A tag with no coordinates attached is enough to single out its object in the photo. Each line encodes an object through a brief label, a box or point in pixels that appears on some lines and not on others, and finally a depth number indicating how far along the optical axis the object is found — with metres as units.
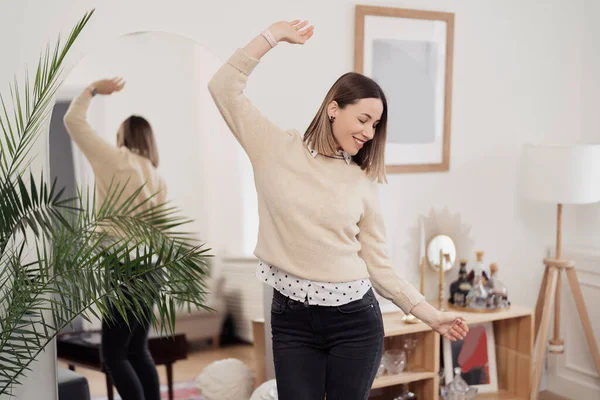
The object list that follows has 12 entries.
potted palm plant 2.03
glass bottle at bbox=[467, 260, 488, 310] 3.04
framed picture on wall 2.91
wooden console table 2.80
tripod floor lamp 3.02
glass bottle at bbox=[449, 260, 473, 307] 3.09
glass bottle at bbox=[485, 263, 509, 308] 3.06
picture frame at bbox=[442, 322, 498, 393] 3.18
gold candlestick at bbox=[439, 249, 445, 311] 2.97
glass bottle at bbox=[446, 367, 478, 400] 3.10
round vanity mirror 3.12
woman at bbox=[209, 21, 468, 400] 1.93
